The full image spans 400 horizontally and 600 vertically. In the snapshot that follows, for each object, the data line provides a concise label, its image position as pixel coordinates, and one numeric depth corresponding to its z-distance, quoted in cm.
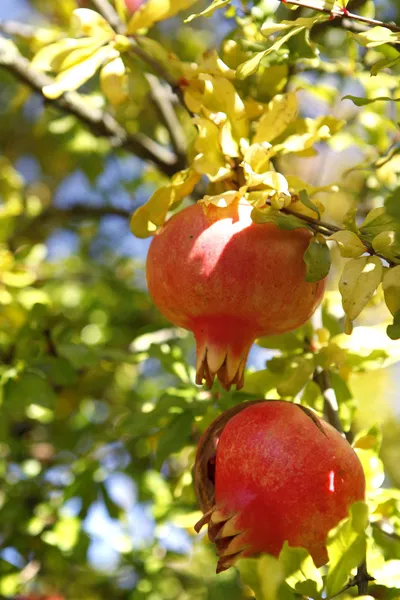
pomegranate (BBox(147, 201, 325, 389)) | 82
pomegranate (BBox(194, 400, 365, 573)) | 79
